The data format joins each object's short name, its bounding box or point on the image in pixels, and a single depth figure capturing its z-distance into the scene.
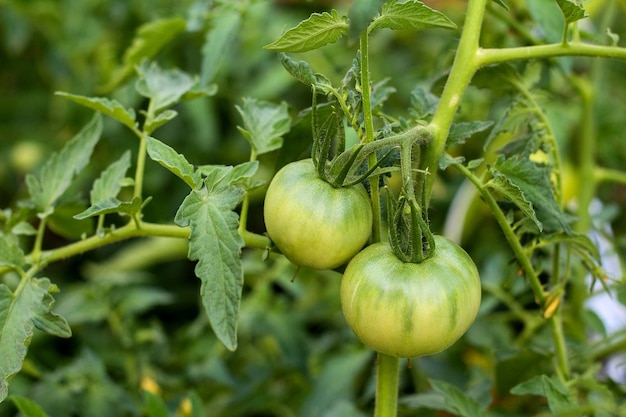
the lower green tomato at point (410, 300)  0.65
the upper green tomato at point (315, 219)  0.66
